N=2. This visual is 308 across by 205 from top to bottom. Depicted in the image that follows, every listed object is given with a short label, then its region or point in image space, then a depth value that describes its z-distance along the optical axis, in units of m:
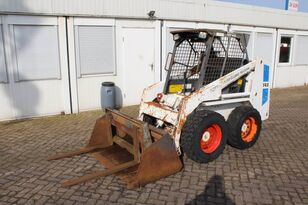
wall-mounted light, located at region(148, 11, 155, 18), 9.32
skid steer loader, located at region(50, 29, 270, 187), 4.48
